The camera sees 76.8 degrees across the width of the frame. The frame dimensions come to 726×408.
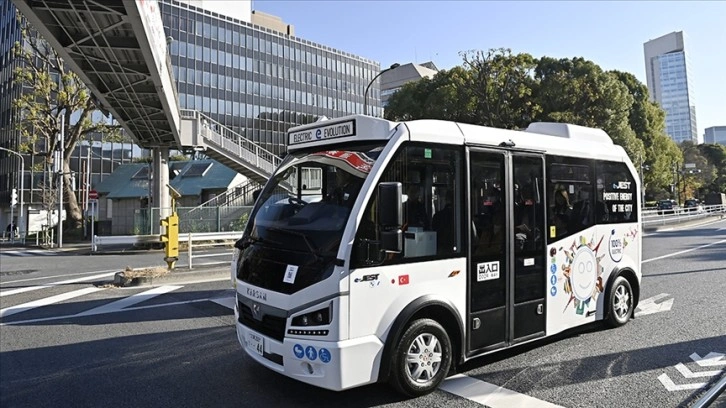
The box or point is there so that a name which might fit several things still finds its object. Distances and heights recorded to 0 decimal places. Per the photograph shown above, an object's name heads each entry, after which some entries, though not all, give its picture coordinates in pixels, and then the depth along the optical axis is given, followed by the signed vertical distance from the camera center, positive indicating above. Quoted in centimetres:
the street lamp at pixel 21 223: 4241 +42
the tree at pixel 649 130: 4456 +834
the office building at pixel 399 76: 10331 +3291
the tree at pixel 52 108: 2986 +801
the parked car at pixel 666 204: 5483 +109
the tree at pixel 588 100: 3269 +841
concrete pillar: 2791 +278
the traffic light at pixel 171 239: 1210 -39
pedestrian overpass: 1318 +593
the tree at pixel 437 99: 3431 +986
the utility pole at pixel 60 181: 2770 +280
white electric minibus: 398 -34
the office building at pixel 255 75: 6184 +2243
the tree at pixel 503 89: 3027 +878
